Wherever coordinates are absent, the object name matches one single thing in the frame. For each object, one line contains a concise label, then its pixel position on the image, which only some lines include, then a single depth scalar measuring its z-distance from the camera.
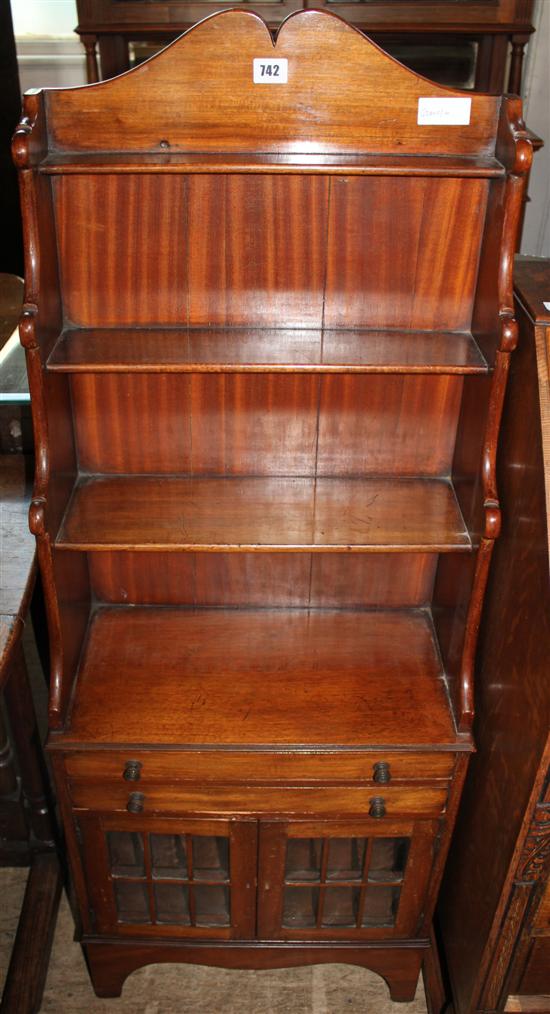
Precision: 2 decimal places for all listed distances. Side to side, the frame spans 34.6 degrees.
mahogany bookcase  1.56
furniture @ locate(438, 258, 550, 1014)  1.57
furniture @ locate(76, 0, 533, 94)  3.13
